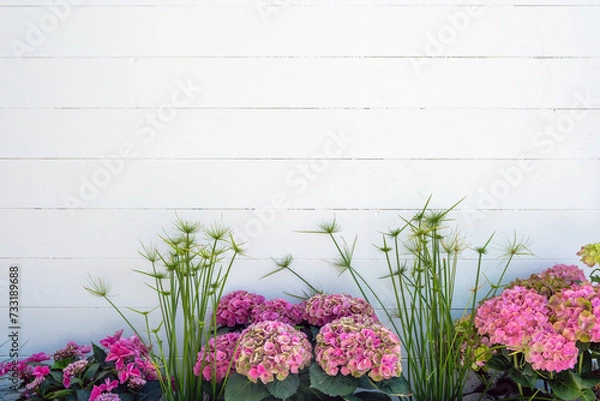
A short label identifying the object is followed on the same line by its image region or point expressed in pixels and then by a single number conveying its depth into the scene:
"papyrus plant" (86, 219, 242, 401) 1.98
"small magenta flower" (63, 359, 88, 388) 1.97
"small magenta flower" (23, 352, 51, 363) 2.14
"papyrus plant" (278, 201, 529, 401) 1.97
